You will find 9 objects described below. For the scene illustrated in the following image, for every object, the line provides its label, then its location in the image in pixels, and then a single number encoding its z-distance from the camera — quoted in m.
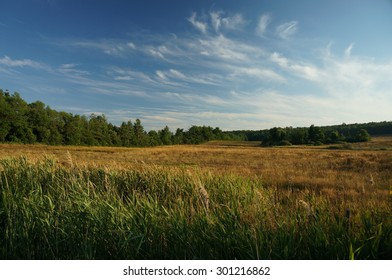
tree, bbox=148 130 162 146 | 132.51
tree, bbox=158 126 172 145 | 140.75
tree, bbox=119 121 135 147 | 118.12
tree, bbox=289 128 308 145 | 115.38
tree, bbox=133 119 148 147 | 122.95
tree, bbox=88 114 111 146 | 107.62
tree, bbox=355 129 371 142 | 99.00
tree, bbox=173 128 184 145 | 146.00
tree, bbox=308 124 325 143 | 113.56
